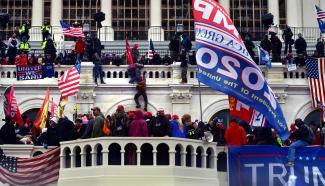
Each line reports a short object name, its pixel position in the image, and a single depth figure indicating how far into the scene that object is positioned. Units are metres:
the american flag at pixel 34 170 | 24.78
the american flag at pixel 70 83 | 33.28
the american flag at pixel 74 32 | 38.62
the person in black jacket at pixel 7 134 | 25.72
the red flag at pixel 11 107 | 30.89
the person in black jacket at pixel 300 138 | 23.94
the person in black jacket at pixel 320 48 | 38.46
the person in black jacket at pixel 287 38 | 39.00
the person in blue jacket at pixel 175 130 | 23.78
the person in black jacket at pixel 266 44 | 37.47
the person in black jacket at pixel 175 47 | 37.03
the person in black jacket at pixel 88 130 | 24.00
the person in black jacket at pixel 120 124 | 23.42
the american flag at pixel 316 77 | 36.28
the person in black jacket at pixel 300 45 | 38.56
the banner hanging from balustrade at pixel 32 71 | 36.25
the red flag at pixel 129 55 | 37.06
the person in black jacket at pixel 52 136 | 25.28
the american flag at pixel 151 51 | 38.64
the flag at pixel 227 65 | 24.16
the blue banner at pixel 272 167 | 24.09
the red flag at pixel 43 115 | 31.74
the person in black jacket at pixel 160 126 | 23.33
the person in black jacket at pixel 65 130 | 24.88
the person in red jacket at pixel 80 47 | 36.84
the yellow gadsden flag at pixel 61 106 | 32.34
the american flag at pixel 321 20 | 39.03
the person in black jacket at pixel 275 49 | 37.55
